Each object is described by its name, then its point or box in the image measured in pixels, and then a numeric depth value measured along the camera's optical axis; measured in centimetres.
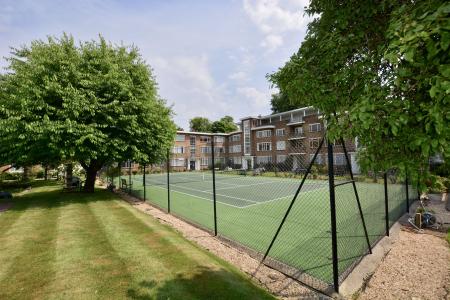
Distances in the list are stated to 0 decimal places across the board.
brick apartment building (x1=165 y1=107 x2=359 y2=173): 5109
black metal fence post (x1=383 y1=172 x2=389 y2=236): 917
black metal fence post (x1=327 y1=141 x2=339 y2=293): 536
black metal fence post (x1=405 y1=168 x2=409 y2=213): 1257
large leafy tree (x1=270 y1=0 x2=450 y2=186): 234
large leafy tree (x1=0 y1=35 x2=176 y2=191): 1491
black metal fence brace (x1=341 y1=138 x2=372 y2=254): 597
